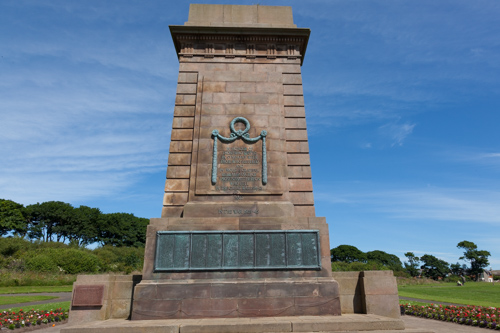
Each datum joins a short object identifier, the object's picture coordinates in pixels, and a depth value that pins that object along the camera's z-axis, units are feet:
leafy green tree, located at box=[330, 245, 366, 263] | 385.29
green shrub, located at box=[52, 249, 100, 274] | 124.79
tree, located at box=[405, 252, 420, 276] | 341.41
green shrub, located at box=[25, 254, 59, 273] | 114.83
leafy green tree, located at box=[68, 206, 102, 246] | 247.50
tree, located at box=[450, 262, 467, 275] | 353.10
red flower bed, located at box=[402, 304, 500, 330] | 41.93
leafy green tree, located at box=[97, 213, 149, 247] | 259.43
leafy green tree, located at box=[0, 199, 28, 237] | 213.66
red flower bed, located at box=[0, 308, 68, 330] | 39.34
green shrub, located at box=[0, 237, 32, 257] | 145.39
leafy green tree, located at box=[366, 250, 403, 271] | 371.06
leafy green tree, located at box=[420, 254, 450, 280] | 340.39
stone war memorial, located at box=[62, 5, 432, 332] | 30.94
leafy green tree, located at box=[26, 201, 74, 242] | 237.25
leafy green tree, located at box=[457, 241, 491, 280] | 344.28
